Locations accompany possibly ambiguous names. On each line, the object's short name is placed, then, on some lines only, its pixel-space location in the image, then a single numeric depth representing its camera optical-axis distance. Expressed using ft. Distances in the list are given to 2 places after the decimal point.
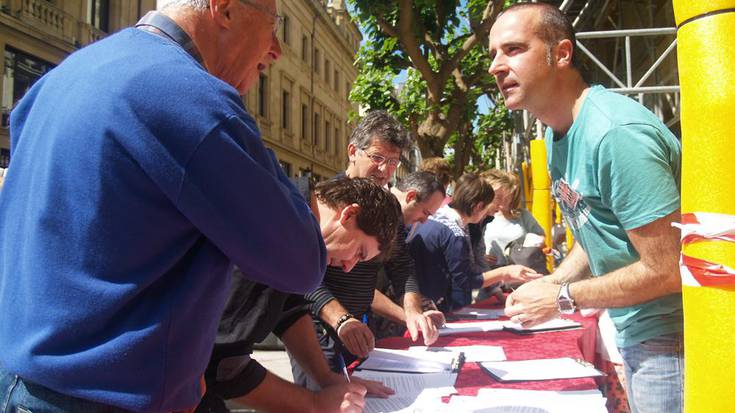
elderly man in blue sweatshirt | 2.99
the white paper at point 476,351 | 7.26
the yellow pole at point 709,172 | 3.01
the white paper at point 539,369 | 6.17
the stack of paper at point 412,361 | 6.77
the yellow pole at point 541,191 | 23.21
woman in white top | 15.43
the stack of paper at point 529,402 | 5.14
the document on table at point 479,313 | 11.28
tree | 25.21
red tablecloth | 5.95
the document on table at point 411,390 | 5.42
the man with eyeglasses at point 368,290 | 6.89
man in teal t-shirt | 4.37
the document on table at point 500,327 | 9.29
